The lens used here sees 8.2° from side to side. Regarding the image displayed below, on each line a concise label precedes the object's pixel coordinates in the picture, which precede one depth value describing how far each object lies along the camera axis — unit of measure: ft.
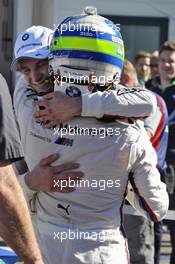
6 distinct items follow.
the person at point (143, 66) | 41.37
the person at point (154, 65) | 41.79
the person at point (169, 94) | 30.63
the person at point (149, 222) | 24.96
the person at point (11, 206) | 12.72
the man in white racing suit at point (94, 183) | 13.57
